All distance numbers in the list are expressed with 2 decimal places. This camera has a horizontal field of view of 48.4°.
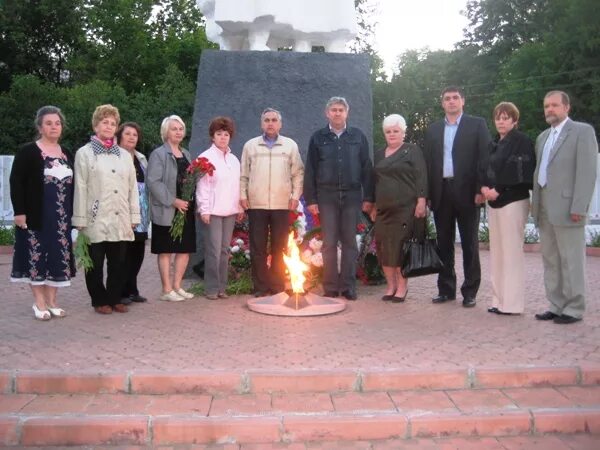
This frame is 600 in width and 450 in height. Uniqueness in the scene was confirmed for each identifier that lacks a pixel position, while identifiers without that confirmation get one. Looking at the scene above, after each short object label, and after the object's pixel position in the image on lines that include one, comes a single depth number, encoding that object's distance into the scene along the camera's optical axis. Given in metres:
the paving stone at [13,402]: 3.65
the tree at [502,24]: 41.22
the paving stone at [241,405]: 3.62
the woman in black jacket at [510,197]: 5.62
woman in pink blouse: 6.32
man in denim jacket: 6.27
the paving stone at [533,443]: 3.38
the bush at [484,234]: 11.65
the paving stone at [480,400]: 3.71
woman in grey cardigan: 6.16
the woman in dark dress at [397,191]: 6.07
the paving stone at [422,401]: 3.66
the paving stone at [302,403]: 3.64
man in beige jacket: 6.33
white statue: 7.27
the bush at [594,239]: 11.01
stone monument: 7.47
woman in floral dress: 5.33
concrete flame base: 5.77
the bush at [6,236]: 11.56
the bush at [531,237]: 11.35
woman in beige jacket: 5.61
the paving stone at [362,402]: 3.66
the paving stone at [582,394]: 3.79
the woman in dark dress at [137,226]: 6.18
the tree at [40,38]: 27.69
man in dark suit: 5.99
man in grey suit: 5.26
